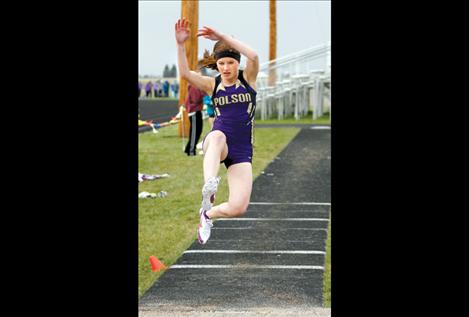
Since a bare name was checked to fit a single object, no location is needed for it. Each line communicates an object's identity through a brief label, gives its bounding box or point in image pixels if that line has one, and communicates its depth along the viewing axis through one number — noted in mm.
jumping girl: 5484
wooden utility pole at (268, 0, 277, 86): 28869
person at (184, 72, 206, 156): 13298
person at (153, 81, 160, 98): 75925
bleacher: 31494
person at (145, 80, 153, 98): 75456
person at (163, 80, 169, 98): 74750
